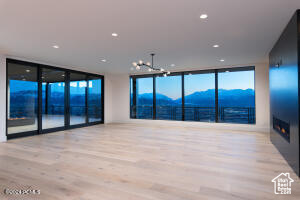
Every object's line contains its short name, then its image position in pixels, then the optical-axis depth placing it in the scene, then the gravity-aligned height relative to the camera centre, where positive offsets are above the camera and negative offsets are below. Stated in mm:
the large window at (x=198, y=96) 6941 +251
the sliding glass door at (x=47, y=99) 5332 +118
